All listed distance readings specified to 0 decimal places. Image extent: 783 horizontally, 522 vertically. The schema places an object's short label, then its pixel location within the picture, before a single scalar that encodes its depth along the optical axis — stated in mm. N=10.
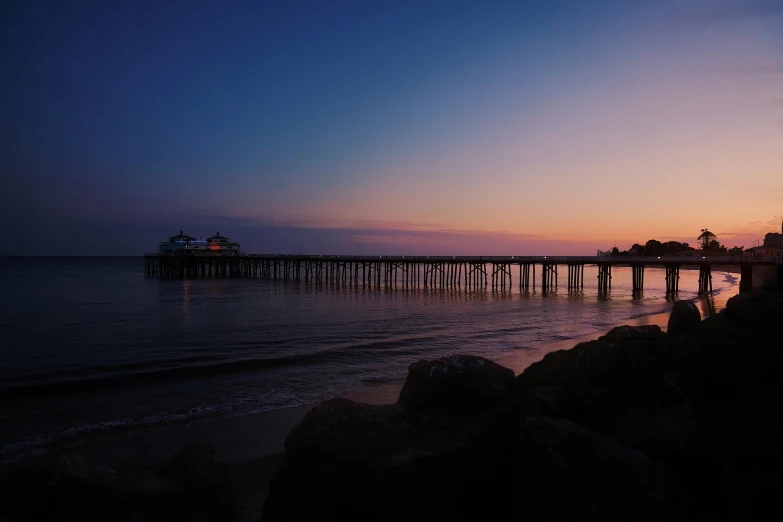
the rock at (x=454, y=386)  4383
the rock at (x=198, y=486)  3793
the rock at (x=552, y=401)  4109
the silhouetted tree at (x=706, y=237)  112512
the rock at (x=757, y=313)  7531
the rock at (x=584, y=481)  2961
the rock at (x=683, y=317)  8898
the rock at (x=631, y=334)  6250
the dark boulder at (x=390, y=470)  3270
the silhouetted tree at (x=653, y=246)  116062
